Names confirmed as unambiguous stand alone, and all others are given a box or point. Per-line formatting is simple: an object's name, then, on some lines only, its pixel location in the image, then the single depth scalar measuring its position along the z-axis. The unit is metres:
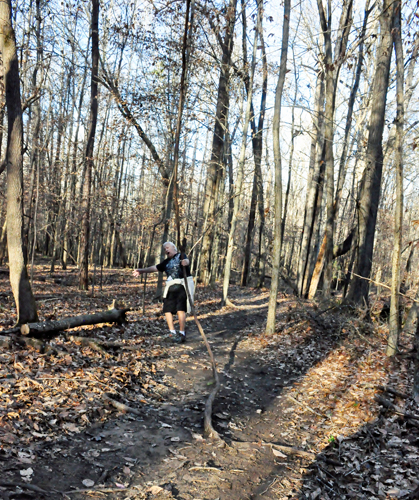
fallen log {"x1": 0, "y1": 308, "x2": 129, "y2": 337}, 5.77
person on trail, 7.64
